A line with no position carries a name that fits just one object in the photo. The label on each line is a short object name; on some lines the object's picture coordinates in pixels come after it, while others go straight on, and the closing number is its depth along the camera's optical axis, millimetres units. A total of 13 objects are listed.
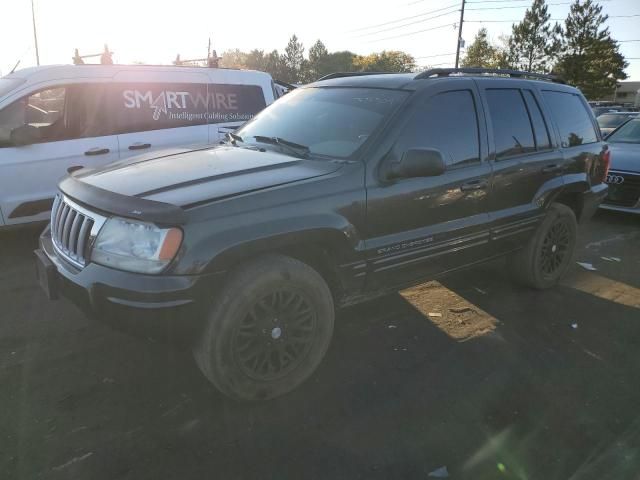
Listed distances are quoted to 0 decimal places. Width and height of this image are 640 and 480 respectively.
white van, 5102
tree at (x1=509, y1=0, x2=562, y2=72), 52125
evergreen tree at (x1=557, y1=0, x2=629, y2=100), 50125
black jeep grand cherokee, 2506
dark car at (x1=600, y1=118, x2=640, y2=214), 7289
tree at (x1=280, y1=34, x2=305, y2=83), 94906
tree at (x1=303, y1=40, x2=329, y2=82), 94562
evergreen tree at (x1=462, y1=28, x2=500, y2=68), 58594
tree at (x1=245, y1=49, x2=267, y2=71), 88438
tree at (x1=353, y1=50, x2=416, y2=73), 85975
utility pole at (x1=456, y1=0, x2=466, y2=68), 41025
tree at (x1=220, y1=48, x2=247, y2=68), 90919
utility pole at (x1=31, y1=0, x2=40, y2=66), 27228
